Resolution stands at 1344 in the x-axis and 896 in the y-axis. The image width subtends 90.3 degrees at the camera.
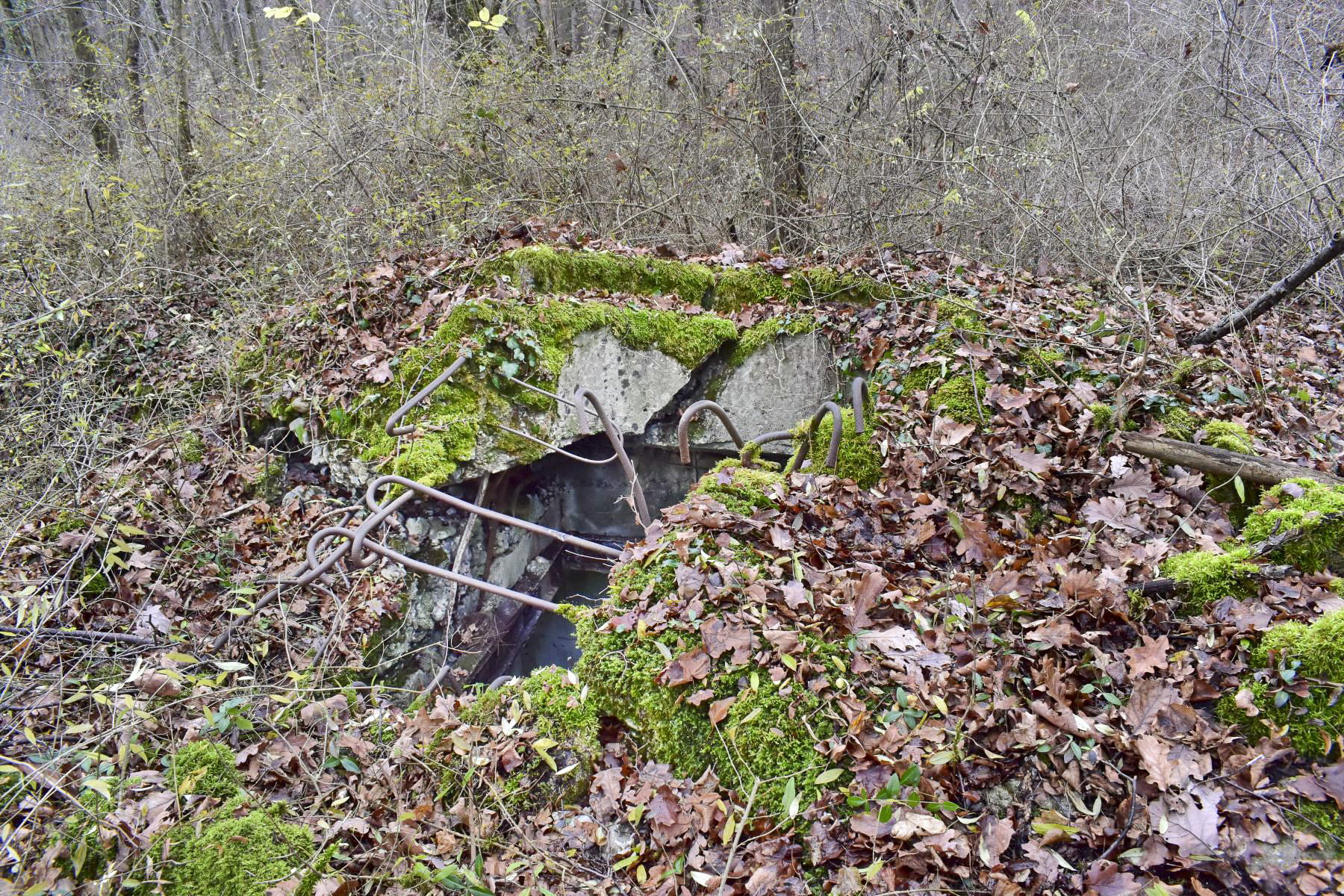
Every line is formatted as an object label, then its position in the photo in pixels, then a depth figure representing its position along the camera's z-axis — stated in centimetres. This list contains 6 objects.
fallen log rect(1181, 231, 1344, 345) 323
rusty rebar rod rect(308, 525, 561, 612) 282
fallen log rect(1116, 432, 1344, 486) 290
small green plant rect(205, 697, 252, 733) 280
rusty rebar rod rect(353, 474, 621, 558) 289
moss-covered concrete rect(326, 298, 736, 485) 451
